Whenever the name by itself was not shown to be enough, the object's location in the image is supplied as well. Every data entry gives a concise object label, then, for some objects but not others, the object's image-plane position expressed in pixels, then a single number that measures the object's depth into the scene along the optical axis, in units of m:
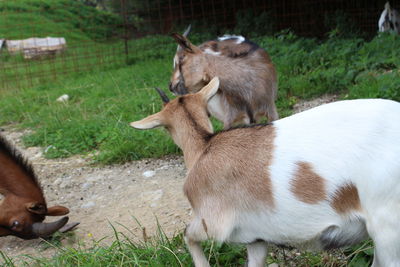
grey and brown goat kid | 5.14
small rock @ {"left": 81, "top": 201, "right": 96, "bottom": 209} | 4.55
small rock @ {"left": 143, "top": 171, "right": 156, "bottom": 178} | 4.97
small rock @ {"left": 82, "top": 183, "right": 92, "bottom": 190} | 4.96
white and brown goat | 2.22
